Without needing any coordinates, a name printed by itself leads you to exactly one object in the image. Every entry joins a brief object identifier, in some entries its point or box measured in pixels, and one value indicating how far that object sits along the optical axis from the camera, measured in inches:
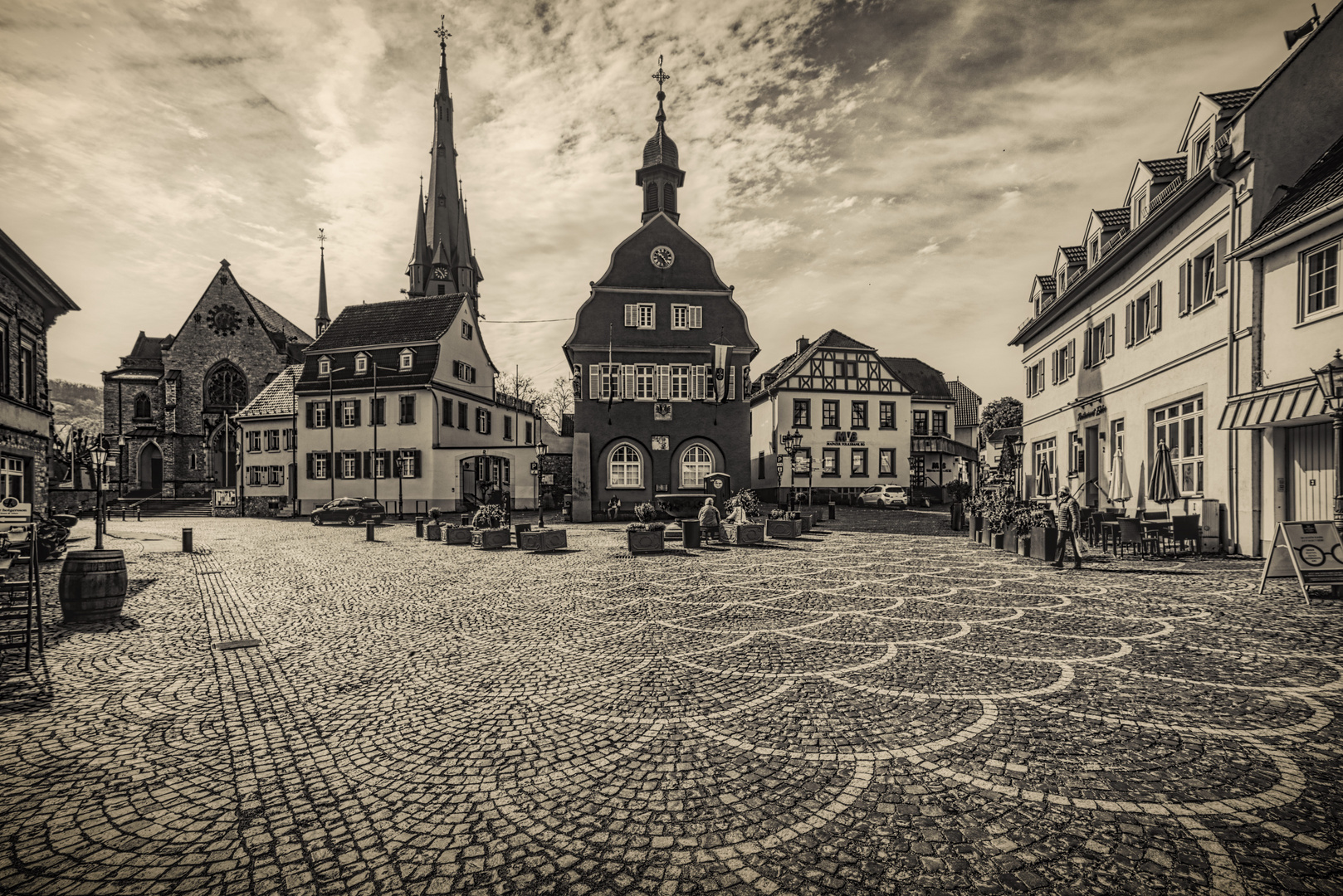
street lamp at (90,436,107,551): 617.6
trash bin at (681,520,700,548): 712.4
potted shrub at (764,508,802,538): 808.3
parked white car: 1622.8
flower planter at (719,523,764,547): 738.2
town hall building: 1264.8
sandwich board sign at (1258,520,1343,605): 365.1
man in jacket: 521.7
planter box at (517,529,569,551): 729.0
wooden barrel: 359.9
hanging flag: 1261.1
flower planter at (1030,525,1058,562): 564.7
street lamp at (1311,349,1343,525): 378.0
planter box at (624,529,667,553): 660.1
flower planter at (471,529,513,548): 749.3
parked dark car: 1258.6
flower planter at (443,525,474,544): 818.8
